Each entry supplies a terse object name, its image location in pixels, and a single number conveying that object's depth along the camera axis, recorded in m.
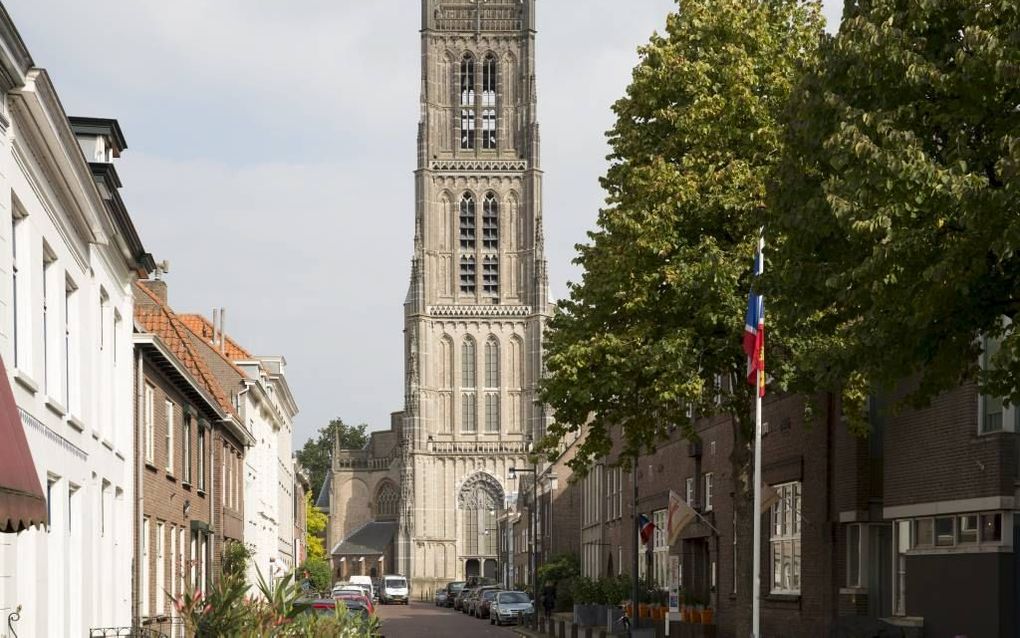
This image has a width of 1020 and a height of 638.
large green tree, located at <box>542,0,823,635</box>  27.09
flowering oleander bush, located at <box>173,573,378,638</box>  16.95
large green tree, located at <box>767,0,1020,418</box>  15.43
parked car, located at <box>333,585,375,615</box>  39.14
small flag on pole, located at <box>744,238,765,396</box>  23.83
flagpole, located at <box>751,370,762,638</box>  24.19
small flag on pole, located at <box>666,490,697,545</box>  32.72
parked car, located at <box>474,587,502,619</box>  72.25
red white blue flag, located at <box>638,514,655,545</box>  36.69
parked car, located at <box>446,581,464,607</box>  102.54
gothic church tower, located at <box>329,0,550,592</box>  133.50
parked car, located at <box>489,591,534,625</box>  62.34
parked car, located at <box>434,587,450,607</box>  107.12
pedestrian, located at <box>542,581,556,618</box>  64.19
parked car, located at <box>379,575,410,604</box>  107.00
